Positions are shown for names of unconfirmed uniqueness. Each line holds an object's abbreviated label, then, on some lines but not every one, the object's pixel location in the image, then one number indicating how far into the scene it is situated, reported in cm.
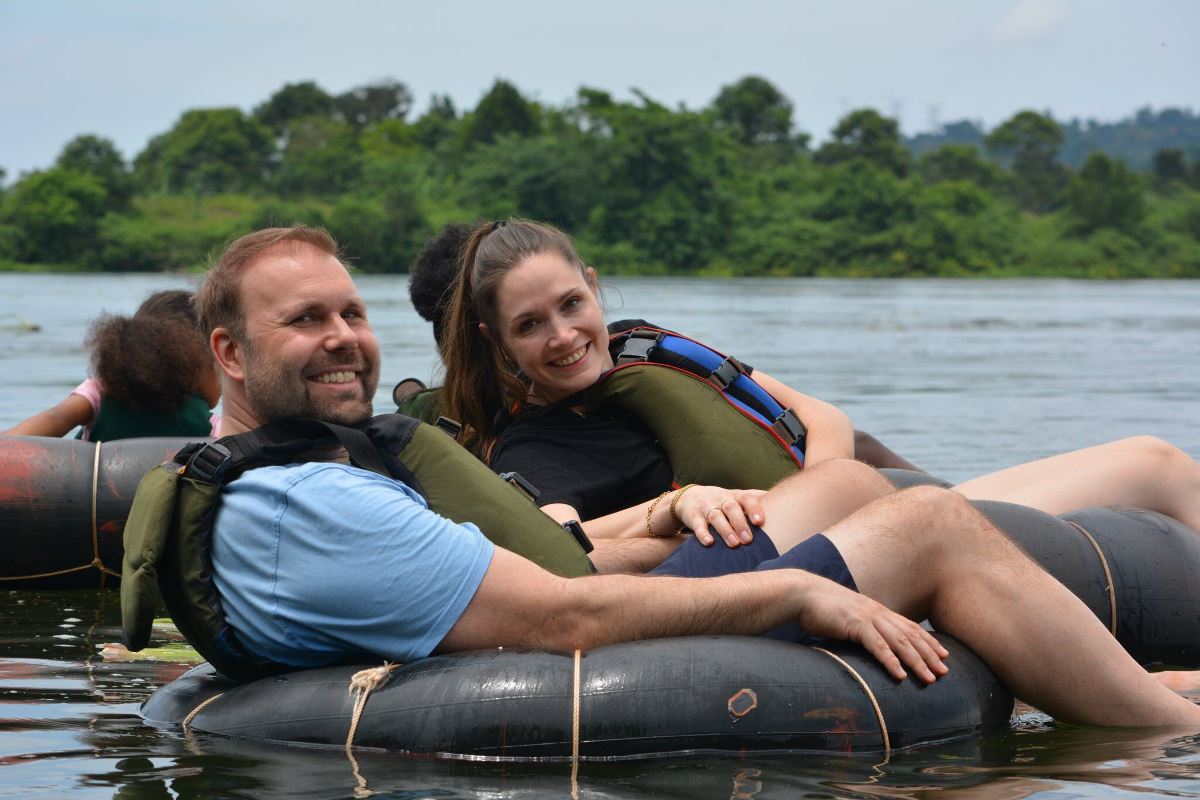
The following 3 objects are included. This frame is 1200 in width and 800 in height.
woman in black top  959
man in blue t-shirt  697
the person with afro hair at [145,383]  1390
